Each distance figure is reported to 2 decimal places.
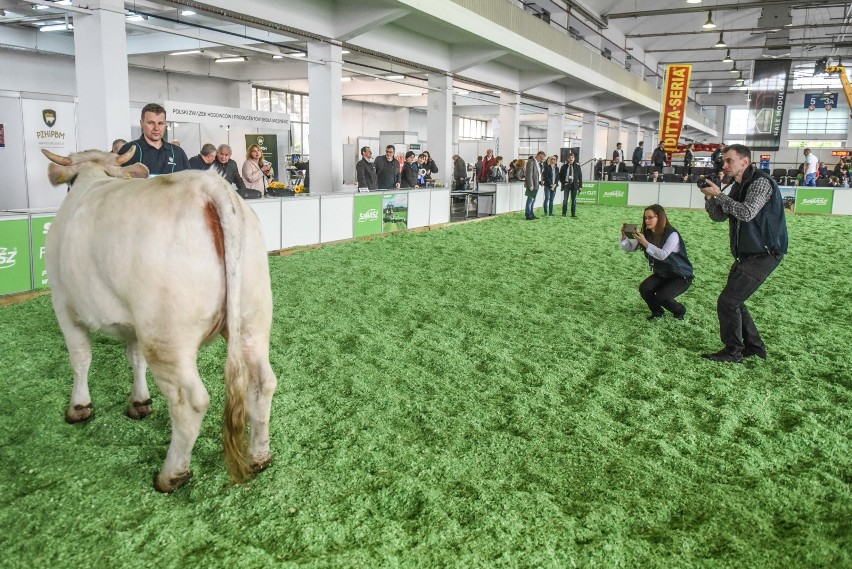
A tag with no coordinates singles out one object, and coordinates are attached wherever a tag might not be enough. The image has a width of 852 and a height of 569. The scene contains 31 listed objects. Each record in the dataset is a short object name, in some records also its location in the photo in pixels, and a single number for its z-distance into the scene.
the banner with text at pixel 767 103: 24.52
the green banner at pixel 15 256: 6.57
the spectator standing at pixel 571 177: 17.36
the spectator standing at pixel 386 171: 14.61
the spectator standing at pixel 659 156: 22.78
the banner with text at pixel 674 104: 21.47
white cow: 2.60
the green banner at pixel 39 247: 6.88
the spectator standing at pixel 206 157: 9.31
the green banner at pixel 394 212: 13.05
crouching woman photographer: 6.08
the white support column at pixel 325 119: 12.39
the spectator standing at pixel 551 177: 16.81
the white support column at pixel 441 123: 16.62
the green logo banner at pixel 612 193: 21.98
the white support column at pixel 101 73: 7.82
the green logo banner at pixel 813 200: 18.48
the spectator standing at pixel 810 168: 21.31
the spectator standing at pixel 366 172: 13.68
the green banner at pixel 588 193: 22.60
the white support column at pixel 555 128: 24.48
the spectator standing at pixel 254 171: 11.59
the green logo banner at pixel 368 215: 12.25
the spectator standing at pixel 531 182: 16.42
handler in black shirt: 5.62
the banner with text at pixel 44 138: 11.37
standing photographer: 4.83
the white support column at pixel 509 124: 20.38
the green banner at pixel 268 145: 16.64
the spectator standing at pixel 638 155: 24.30
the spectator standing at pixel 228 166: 9.62
